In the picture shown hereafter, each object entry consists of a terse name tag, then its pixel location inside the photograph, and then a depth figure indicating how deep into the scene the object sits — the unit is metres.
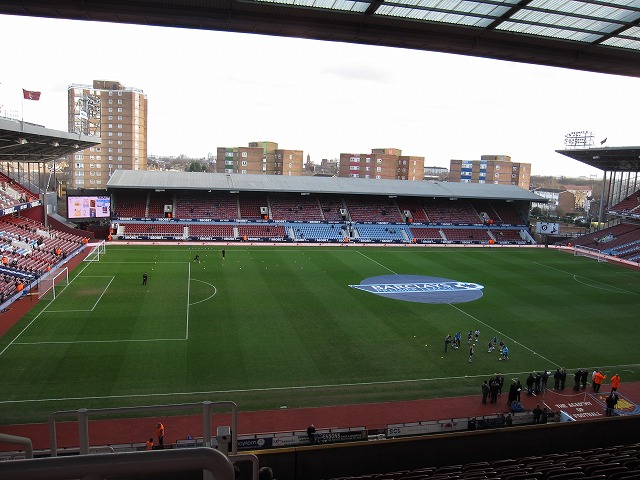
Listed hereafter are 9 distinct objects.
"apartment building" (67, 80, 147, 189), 97.50
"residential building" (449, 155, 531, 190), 120.13
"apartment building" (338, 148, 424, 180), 114.00
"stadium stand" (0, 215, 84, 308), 31.22
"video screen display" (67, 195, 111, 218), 51.00
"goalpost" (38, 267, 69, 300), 30.92
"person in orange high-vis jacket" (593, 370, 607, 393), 20.12
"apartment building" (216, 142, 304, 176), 115.31
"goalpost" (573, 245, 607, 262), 54.29
